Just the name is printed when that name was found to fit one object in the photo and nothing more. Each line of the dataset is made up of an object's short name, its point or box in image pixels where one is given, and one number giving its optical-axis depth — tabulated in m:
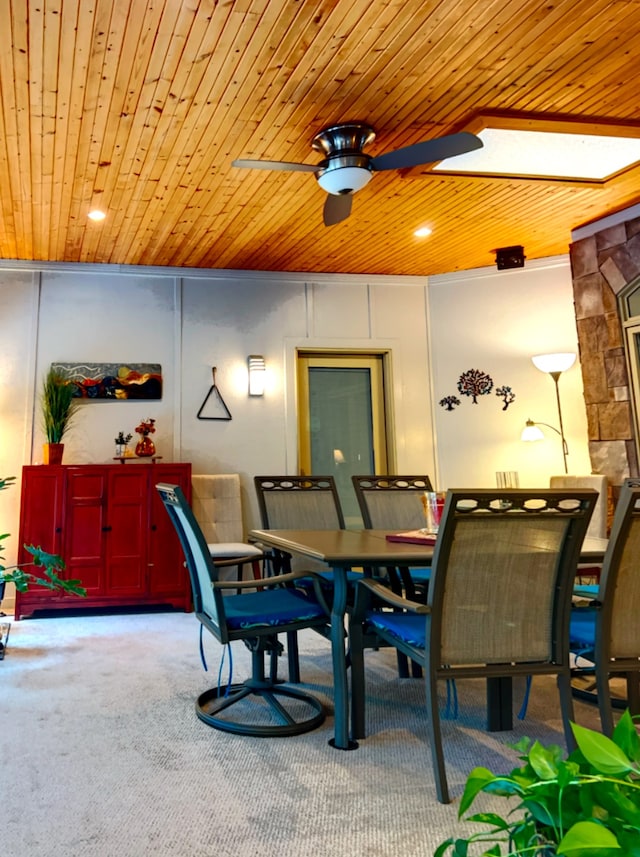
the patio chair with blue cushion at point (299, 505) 3.33
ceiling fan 2.62
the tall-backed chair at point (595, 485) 4.14
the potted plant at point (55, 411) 4.54
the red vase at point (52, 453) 4.52
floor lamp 4.90
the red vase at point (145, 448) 4.77
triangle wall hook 5.17
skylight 3.28
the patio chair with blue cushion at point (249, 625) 2.12
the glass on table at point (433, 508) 2.39
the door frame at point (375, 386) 5.45
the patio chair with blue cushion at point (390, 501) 3.39
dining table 1.94
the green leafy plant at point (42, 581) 3.09
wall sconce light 5.25
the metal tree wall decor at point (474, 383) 5.40
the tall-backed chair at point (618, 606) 1.79
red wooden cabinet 4.35
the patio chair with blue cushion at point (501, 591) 1.71
